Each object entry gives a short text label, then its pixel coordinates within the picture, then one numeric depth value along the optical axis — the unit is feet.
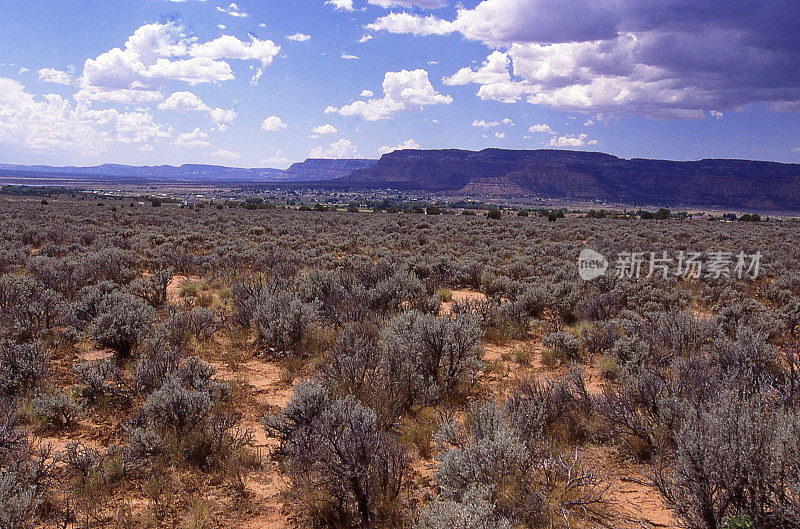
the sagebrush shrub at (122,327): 20.81
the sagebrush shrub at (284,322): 23.30
